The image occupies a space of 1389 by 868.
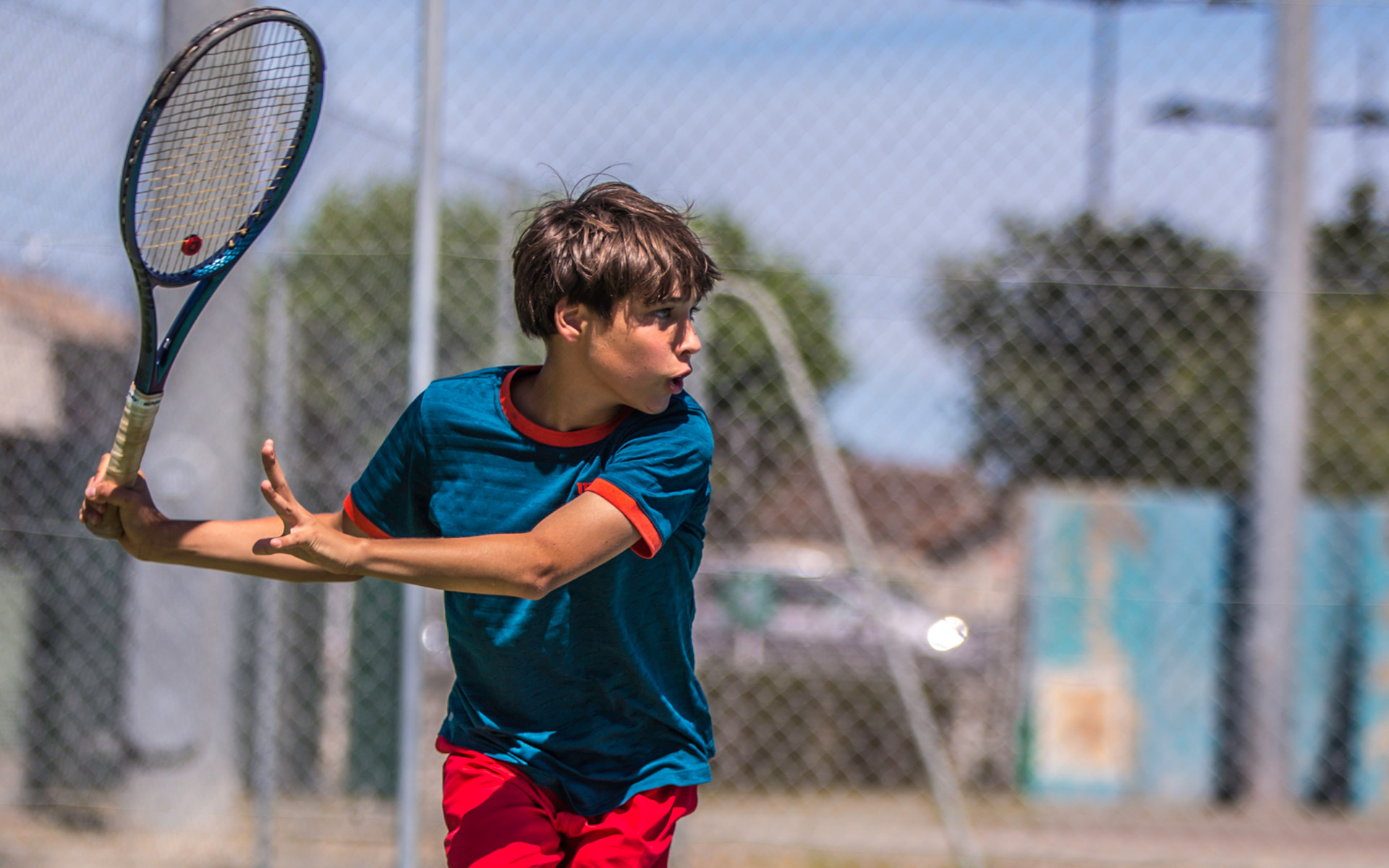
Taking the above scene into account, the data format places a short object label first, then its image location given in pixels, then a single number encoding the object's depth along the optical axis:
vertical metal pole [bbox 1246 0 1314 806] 10.38
